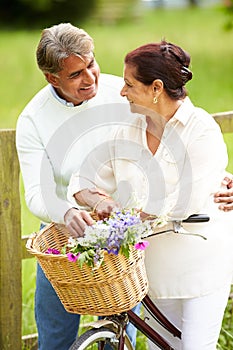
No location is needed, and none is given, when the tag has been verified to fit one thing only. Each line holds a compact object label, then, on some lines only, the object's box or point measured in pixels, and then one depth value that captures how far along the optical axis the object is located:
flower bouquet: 5.35
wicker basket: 5.45
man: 6.14
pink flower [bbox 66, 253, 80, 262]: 5.34
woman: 5.84
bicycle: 5.83
